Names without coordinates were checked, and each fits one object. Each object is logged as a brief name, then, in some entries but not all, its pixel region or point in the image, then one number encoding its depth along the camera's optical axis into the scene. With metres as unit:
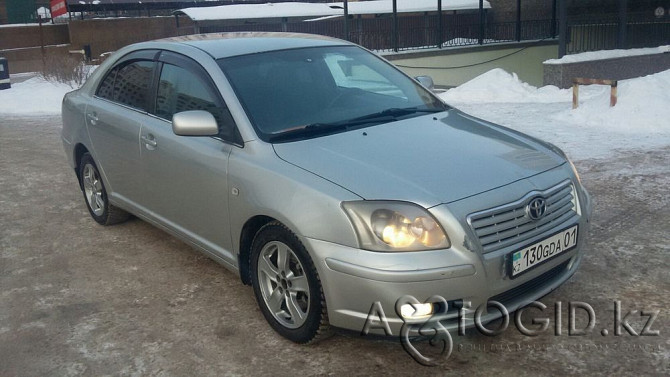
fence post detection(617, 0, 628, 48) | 15.77
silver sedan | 3.17
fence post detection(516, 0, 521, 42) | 21.52
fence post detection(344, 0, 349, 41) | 17.93
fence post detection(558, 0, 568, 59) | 13.98
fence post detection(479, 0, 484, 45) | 21.08
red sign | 25.29
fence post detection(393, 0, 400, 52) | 18.80
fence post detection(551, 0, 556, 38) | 21.71
